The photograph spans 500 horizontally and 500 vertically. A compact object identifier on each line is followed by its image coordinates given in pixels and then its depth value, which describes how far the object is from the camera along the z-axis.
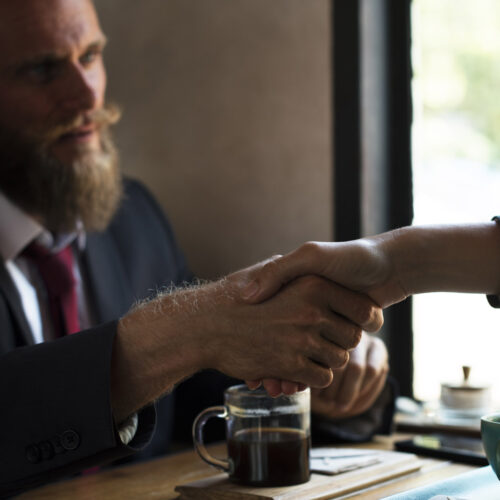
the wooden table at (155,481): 1.21
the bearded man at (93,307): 1.19
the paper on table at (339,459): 1.23
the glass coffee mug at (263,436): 1.19
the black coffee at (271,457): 1.18
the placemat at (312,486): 1.17
